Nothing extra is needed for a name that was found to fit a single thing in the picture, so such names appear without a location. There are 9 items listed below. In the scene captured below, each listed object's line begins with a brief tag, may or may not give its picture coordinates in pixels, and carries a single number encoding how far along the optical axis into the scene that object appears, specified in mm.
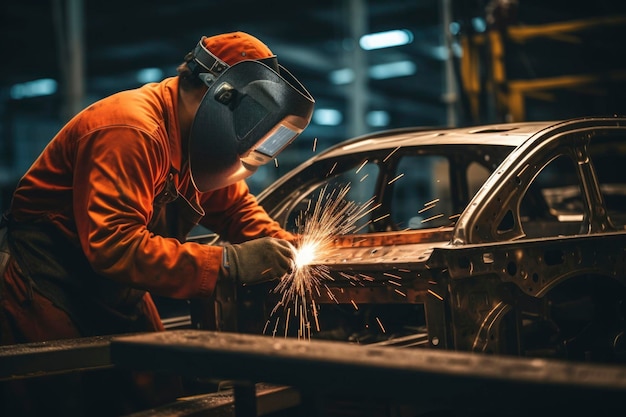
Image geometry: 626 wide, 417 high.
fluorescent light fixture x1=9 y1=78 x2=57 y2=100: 22453
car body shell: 3125
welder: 3035
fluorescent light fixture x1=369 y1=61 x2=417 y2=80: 20469
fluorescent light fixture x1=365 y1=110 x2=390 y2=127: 26500
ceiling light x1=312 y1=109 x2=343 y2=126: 27047
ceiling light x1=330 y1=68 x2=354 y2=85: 20489
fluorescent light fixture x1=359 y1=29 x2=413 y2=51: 16281
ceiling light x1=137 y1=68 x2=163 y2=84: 20609
